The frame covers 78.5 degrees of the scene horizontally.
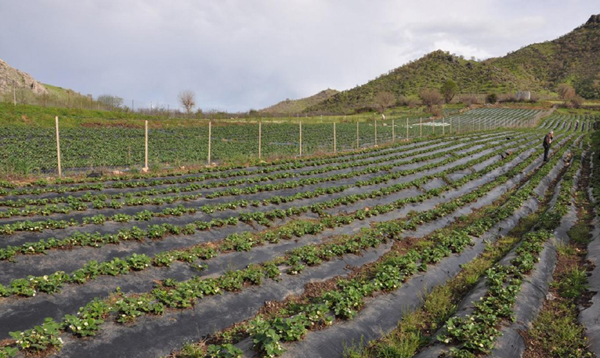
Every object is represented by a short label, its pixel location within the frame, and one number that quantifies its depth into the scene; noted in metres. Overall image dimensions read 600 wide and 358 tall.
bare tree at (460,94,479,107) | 89.45
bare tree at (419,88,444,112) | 85.75
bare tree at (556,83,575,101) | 96.75
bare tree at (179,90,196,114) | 68.94
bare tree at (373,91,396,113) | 90.18
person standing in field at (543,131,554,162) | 27.81
